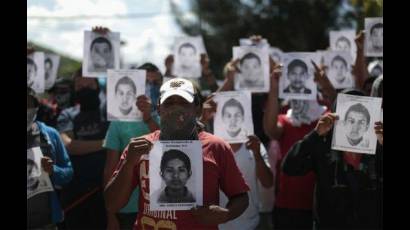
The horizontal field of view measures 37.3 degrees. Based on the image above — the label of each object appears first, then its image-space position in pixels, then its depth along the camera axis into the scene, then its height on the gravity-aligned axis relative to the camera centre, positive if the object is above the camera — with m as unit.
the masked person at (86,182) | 5.40 -0.63
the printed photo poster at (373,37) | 5.94 +0.76
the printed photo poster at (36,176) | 4.02 -0.43
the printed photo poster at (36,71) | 5.88 +0.41
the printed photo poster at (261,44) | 5.92 +0.69
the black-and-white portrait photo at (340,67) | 6.36 +0.49
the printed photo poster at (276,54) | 7.23 +0.72
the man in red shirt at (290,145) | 4.99 -0.29
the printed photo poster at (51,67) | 7.06 +0.53
